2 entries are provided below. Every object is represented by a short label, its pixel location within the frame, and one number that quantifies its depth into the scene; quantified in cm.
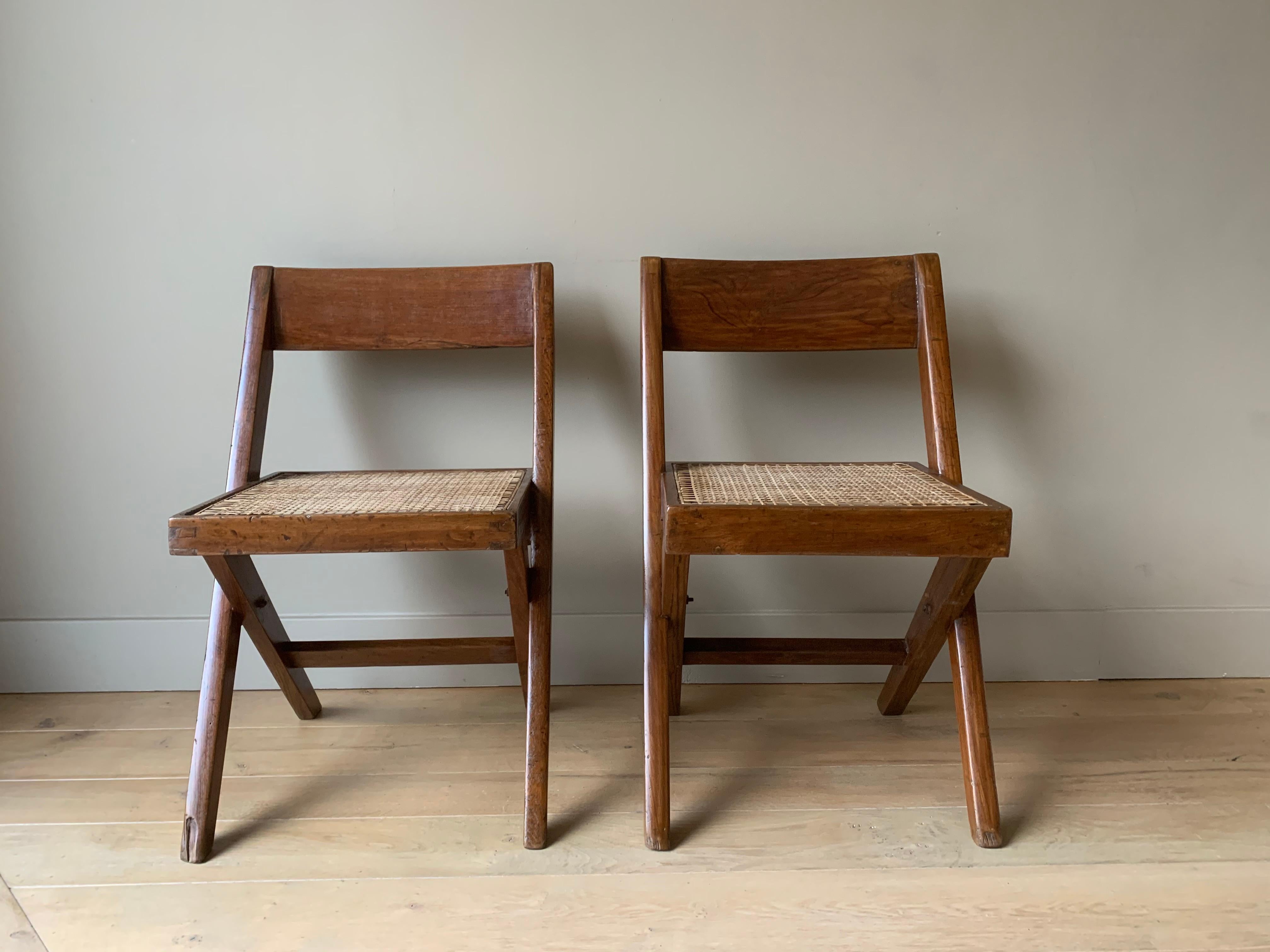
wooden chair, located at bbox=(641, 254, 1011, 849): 93
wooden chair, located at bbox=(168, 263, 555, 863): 94
